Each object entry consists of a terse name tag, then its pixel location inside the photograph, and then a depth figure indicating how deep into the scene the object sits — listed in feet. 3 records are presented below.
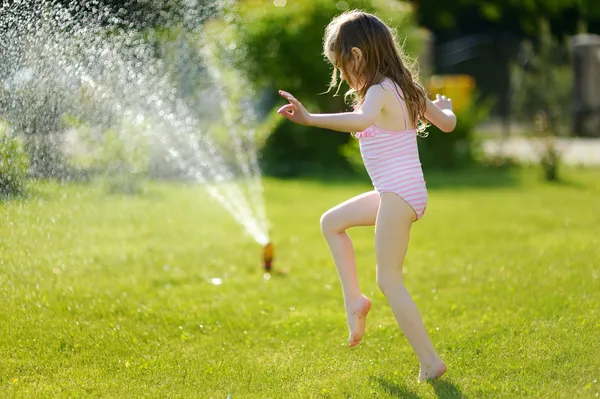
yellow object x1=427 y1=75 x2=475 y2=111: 42.93
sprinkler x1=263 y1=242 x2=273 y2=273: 18.89
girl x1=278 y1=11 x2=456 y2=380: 11.10
